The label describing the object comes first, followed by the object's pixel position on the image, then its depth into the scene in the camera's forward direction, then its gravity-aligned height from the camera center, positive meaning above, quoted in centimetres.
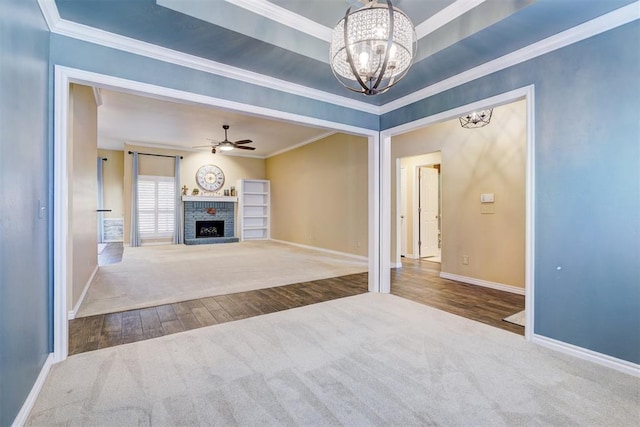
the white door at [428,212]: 708 +1
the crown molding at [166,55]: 223 +138
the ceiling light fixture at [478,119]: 421 +133
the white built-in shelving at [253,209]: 1024 +9
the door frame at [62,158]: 222 +39
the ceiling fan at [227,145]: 704 +156
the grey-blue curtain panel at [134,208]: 877 +8
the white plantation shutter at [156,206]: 906 +15
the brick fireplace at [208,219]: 950 -26
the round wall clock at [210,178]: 992 +112
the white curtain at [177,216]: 944 -16
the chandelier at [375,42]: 178 +105
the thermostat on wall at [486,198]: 442 +22
